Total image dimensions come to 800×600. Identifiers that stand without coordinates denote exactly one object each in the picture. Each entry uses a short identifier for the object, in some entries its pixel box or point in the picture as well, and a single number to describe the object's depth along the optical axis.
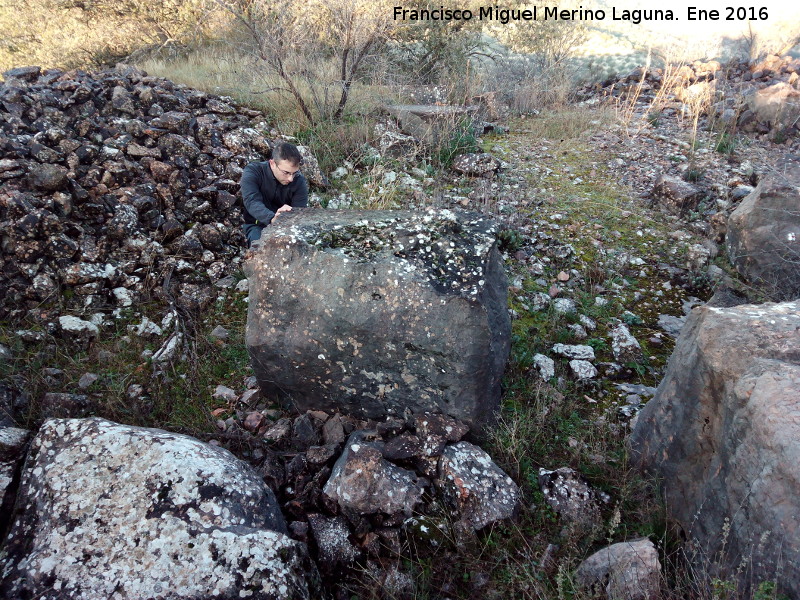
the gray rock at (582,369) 3.20
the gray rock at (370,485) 2.30
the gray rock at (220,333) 3.59
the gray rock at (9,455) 2.05
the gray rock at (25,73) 5.18
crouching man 3.75
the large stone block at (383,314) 2.60
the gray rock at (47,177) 3.86
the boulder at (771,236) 3.70
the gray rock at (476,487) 2.32
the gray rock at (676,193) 4.95
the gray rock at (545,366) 3.20
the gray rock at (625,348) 3.37
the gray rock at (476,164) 5.68
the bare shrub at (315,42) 5.63
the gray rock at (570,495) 2.36
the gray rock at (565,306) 3.78
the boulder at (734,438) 1.67
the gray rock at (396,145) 5.75
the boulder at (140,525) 1.75
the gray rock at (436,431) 2.52
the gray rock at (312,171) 5.08
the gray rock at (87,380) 3.13
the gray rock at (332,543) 2.18
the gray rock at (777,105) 6.48
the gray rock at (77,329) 3.40
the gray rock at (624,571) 1.88
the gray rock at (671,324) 3.67
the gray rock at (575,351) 3.35
